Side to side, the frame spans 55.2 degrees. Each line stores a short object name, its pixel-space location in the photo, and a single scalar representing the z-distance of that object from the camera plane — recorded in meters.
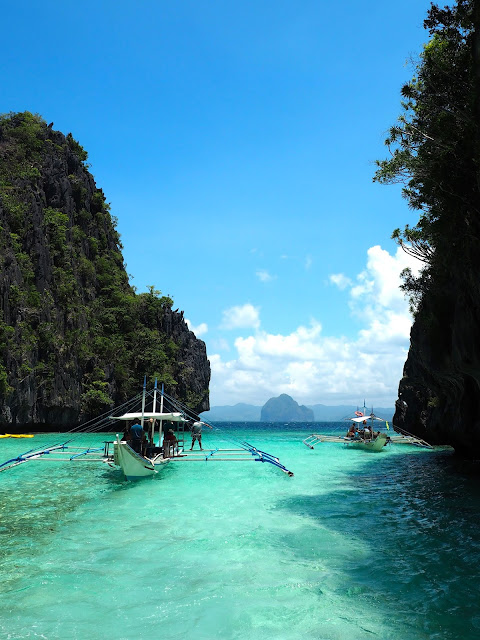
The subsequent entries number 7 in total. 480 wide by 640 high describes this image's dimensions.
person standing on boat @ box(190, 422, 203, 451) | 25.66
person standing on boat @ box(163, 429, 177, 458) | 19.86
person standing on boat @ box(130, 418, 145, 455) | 17.17
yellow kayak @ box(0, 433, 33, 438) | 35.60
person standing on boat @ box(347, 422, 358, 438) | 35.82
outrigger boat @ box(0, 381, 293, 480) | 15.92
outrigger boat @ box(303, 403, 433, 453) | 31.69
